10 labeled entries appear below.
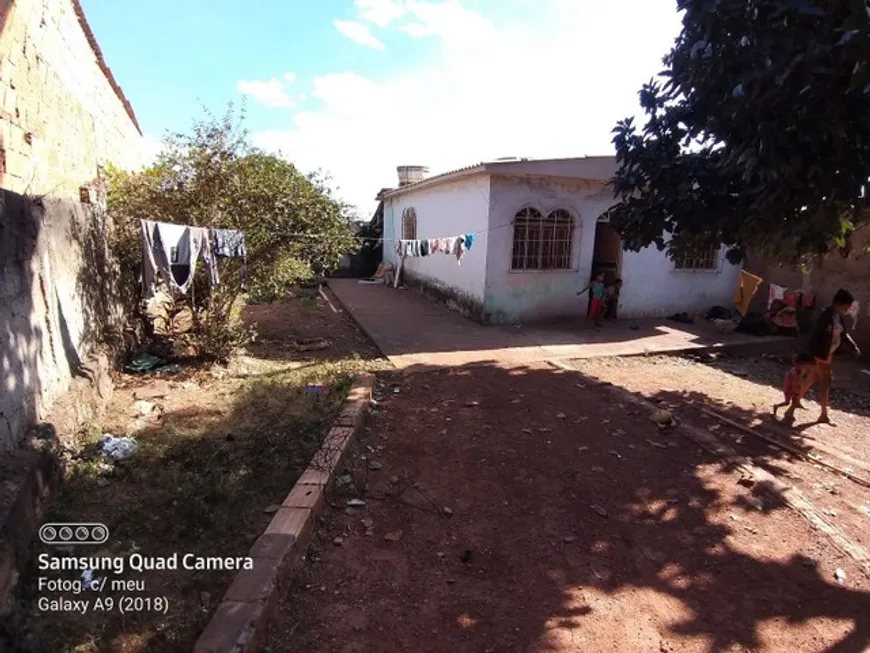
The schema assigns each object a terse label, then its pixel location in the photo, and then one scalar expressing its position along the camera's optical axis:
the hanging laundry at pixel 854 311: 9.55
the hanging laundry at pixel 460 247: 9.07
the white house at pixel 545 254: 9.55
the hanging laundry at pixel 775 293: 10.44
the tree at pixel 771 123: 3.23
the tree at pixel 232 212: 6.31
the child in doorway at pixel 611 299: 10.65
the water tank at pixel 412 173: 17.48
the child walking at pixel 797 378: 5.41
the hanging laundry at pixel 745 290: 11.18
